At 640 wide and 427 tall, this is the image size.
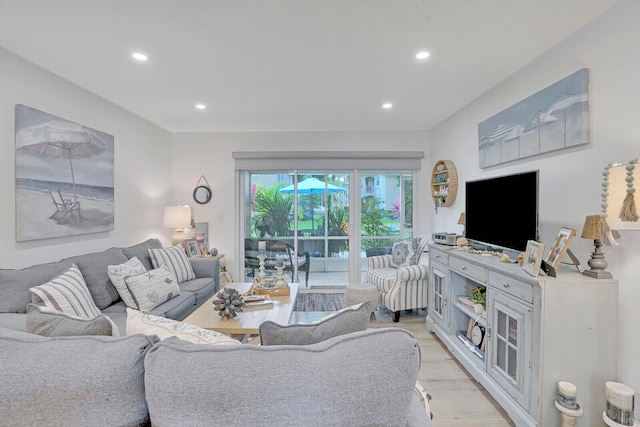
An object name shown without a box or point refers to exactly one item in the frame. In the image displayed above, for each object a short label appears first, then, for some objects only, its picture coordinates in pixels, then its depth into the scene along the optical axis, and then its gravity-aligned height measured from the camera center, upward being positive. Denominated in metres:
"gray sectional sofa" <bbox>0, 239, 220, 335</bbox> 1.90 -0.62
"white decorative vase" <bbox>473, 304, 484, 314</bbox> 2.36 -0.77
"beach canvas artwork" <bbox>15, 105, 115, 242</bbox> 2.31 +0.26
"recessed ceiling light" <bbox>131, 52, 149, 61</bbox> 2.22 +1.12
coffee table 2.13 -0.83
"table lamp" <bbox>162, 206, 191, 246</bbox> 4.00 -0.14
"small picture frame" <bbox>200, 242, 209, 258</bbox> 4.26 -0.60
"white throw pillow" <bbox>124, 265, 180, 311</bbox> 2.50 -0.69
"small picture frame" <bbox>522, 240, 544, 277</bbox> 1.72 -0.29
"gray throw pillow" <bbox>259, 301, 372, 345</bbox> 1.04 -0.42
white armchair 3.40 -0.91
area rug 3.97 -1.30
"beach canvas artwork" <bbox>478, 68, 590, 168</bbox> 1.90 +0.64
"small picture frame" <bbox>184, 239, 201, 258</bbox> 4.05 -0.54
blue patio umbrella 4.67 +0.33
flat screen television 2.04 -0.01
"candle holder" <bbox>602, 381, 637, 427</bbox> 1.49 -0.97
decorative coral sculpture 2.29 -0.72
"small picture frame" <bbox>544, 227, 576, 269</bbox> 1.67 -0.21
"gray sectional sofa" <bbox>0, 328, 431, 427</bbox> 0.77 -0.45
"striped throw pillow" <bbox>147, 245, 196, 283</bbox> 3.24 -0.58
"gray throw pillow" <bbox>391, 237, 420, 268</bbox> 3.78 -0.56
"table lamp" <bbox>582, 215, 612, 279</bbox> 1.58 -0.17
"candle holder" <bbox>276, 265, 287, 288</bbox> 2.97 -0.71
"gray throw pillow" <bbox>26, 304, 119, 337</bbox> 1.04 -0.41
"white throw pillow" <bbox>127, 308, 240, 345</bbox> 1.11 -0.46
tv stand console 1.64 -0.74
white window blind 4.44 +0.72
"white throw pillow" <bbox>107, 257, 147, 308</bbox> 2.52 -0.61
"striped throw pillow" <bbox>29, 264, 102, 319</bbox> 1.88 -0.57
